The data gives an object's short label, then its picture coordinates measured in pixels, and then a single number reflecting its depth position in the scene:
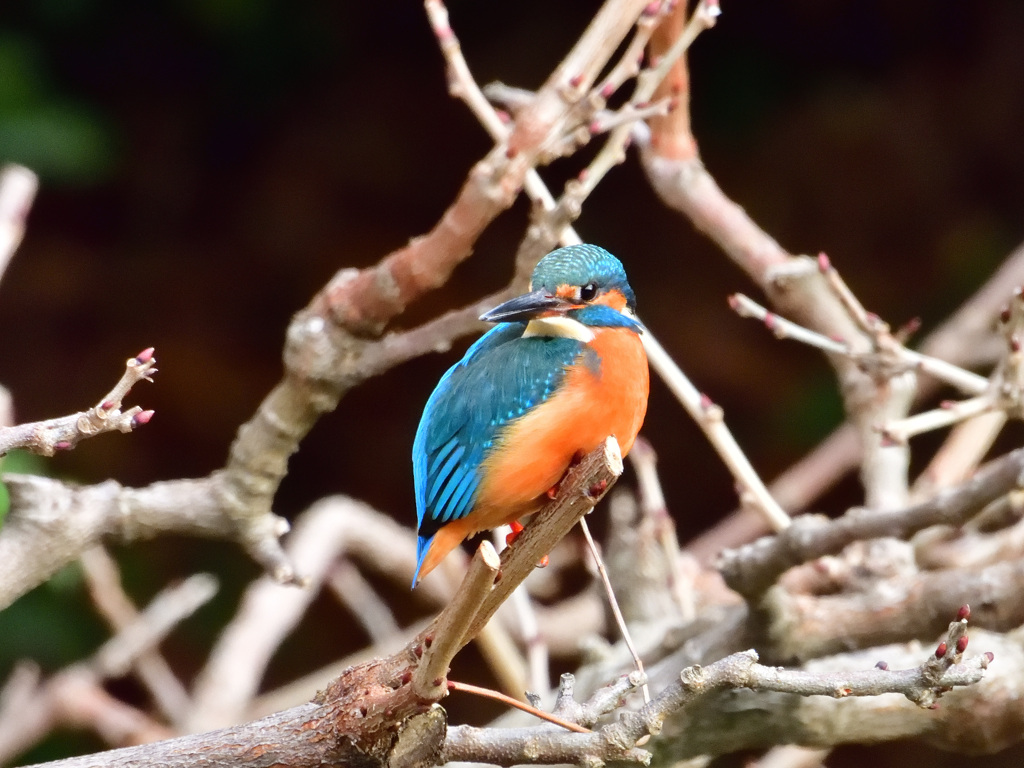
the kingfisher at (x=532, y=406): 5.79
